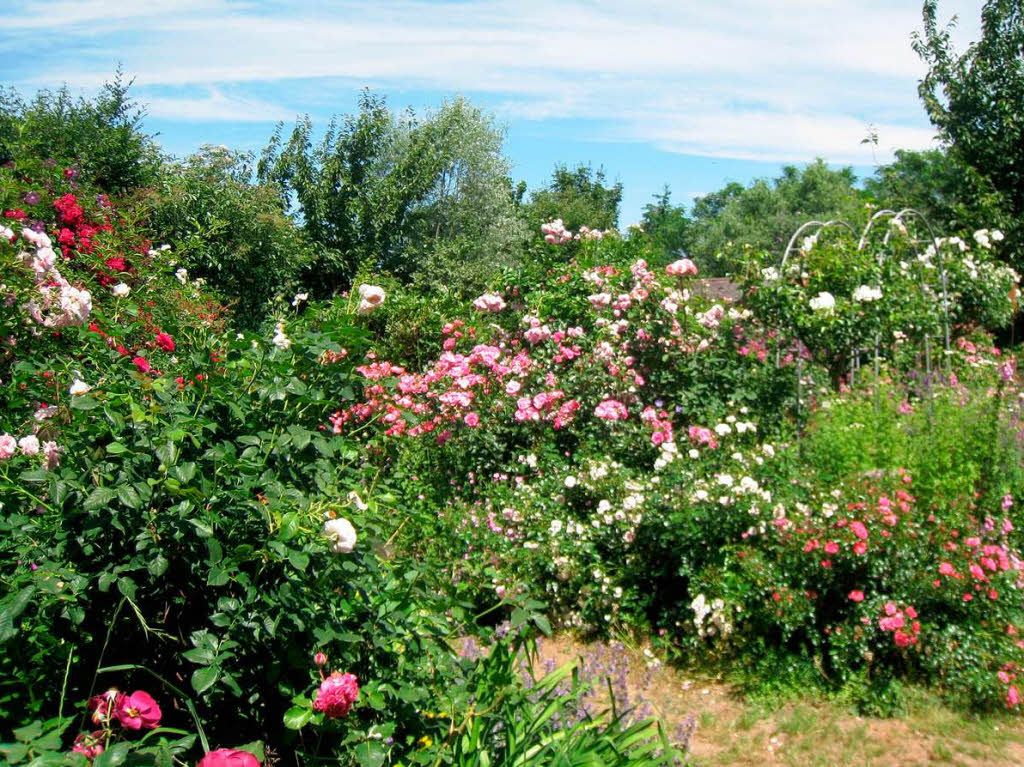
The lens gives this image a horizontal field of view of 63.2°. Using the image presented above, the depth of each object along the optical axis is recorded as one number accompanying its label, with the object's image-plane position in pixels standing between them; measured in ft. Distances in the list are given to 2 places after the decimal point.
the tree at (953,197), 38.27
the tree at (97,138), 31.86
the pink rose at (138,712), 5.23
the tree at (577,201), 83.15
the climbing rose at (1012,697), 10.93
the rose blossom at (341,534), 5.69
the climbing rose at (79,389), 6.65
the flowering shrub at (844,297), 17.57
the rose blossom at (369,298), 7.43
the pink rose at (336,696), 5.60
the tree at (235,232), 34.37
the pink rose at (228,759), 4.84
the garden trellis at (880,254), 18.66
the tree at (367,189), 46.83
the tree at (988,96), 39.01
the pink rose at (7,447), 6.81
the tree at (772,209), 121.19
